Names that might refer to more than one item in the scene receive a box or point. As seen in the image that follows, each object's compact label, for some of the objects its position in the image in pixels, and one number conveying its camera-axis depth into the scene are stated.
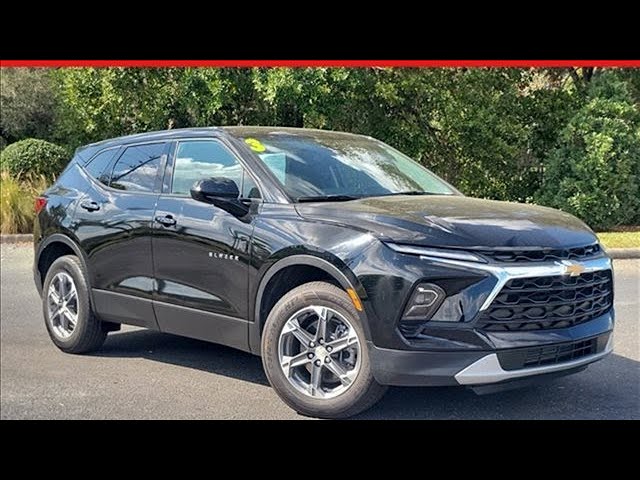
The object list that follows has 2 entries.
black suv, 3.76
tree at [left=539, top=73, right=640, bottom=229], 12.38
